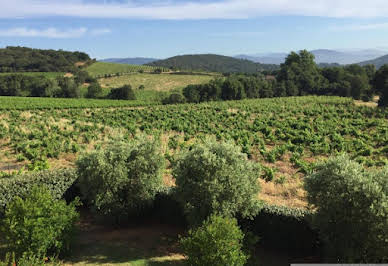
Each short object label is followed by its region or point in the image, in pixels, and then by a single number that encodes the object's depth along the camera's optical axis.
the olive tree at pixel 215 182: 10.98
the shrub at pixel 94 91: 85.25
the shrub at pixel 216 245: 9.22
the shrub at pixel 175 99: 76.94
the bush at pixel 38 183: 13.34
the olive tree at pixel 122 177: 12.42
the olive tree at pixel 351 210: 9.05
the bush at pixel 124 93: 81.94
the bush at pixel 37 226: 9.98
